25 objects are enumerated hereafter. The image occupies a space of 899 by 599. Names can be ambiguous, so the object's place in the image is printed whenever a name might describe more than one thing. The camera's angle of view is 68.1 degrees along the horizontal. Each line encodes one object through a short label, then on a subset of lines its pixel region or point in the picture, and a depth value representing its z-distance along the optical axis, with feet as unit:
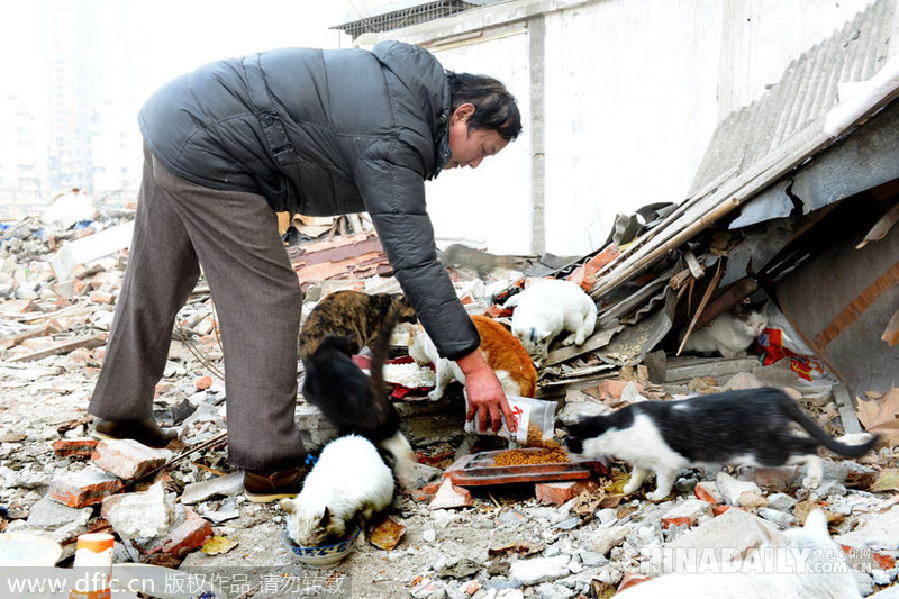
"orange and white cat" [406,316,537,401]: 12.65
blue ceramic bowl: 8.66
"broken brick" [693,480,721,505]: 9.04
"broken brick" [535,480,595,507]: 9.95
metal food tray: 10.23
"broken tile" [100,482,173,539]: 8.83
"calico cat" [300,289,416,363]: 15.46
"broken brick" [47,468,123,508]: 9.63
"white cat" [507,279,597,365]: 14.74
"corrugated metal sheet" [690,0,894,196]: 16.97
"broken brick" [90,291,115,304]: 28.43
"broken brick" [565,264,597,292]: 16.72
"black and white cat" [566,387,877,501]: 9.00
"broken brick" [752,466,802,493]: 9.45
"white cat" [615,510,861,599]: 5.18
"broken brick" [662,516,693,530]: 8.28
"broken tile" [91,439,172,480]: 10.29
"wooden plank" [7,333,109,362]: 20.95
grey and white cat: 15.94
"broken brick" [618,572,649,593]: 6.86
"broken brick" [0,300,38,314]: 28.54
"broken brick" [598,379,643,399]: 14.11
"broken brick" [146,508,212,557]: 8.87
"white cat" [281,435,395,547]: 8.73
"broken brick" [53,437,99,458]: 11.82
